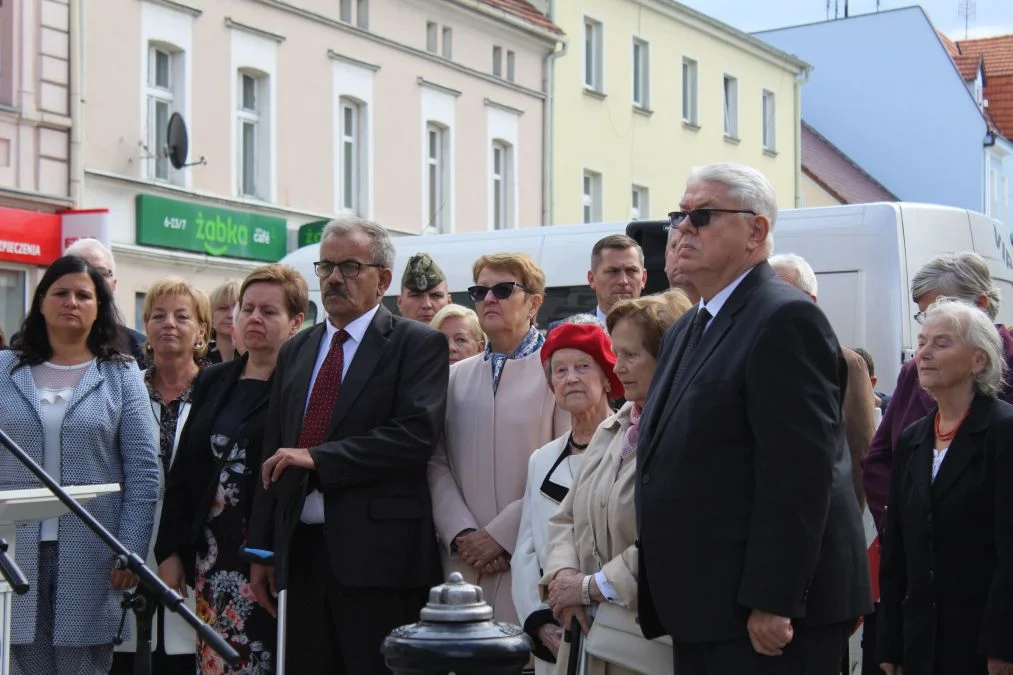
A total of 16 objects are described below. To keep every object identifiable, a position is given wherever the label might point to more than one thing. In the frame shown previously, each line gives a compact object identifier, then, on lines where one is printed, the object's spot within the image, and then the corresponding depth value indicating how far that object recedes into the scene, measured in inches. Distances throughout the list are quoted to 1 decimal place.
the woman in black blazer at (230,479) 227.3
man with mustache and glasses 213.3
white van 429.4
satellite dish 758.5
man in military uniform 331.9
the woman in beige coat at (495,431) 221.8
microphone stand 152.8
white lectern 182.9
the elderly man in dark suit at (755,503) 155.9
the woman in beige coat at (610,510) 181.9
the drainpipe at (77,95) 713.0
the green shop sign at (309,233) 844.0
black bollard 147.7
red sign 678.5
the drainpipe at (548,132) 1074.7
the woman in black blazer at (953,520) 199.6
